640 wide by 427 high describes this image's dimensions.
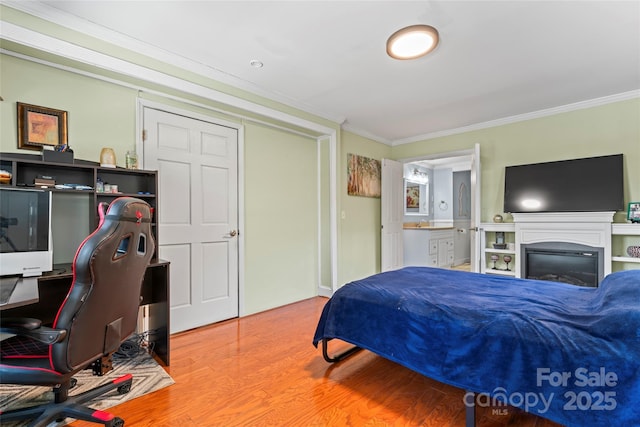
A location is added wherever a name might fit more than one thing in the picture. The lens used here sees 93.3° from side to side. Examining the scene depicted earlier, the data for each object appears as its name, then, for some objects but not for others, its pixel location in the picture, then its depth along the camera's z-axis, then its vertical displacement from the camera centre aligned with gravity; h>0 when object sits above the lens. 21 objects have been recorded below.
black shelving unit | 2.03 +0.30
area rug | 1.80 -1.13
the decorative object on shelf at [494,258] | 4.35 -0.63
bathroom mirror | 6.84 +0.39
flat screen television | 3.48 +0.35
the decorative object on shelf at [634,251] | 3.30 -0.41
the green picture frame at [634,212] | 3.32 +0.02
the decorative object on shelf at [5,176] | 1.92 +0.25
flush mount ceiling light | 2.28 +1.38
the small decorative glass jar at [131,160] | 2.48 +0.45
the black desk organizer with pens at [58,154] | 2.08 +0.43
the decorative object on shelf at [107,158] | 2.35 +0.45
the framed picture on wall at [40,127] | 2.17 +0.66
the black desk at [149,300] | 2.05 -0.64
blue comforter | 1.25 -0.63
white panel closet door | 2.91 +0.04
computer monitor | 1.79 -0.10
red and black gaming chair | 1.32 -0.50
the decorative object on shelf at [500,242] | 4.22 -0.39
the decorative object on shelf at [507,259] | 4.27 -0.63
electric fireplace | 3.52 -0.60
